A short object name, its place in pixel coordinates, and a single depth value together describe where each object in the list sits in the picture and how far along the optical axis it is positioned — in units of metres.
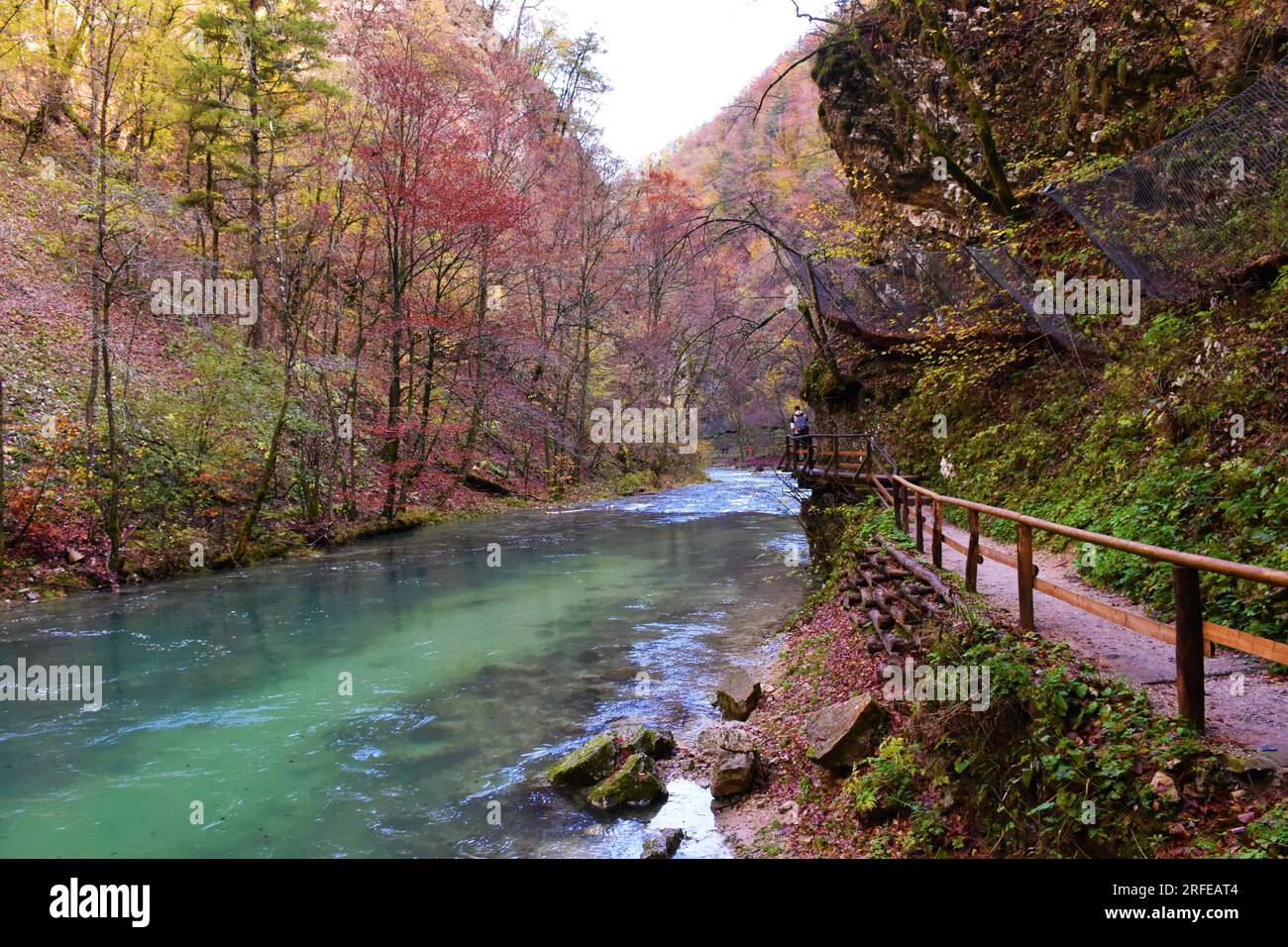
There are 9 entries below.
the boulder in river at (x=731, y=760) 5.52
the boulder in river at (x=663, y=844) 4.70
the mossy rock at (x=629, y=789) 5.49
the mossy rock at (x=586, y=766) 5.80
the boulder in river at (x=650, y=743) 6.21
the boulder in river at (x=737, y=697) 7.08
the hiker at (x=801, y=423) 18.26
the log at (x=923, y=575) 6.65
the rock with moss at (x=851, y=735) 5.39
